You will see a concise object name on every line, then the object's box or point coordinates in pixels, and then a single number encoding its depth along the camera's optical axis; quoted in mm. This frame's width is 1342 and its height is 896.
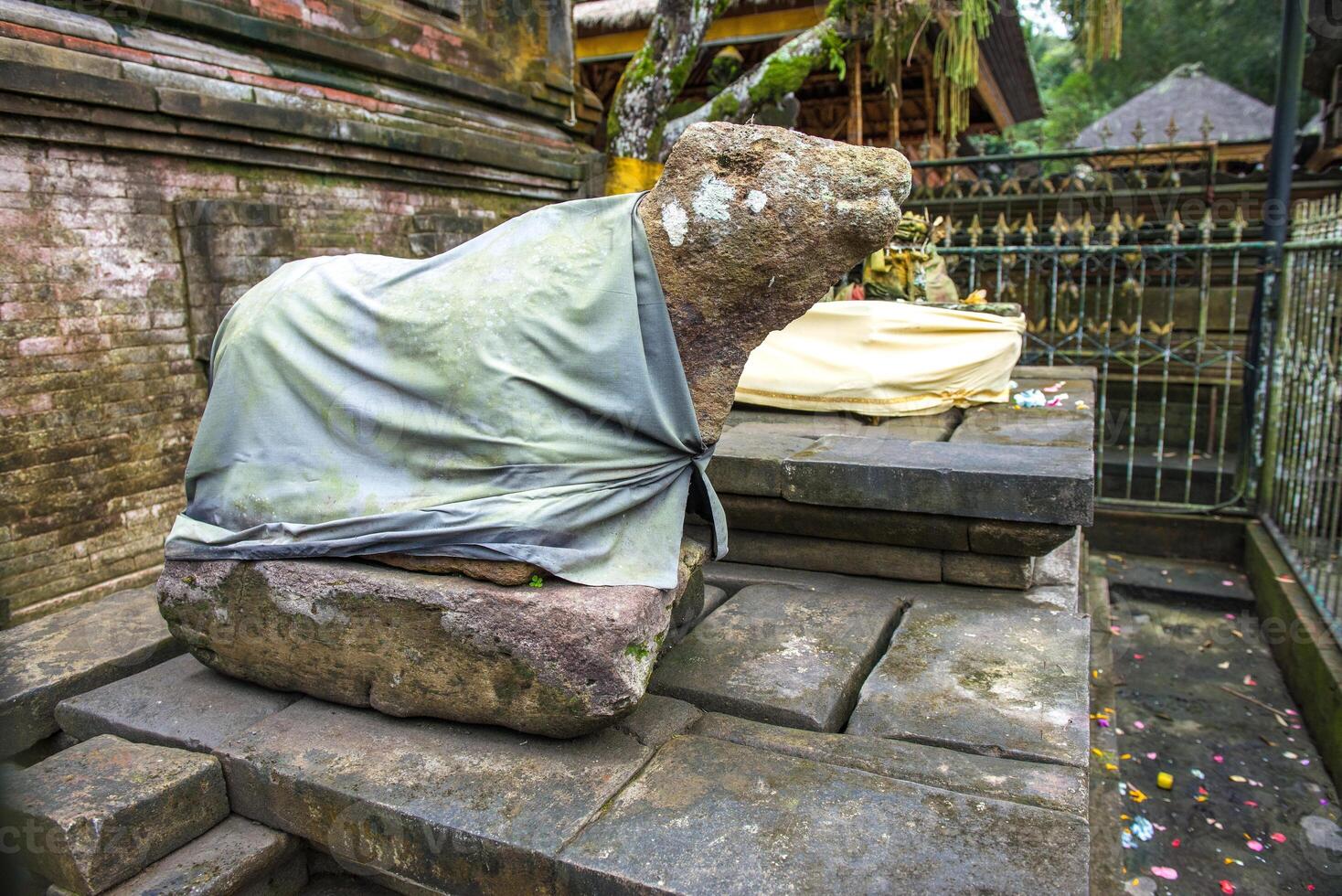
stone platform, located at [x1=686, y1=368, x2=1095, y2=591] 3078
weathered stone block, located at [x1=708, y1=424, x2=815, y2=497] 3430
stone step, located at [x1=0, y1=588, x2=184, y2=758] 2551
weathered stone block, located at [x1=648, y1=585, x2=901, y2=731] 2381
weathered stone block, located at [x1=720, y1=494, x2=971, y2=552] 3242
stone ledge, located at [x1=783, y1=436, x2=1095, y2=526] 3023
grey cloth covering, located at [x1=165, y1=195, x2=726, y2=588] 2199
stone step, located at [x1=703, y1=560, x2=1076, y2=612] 3178
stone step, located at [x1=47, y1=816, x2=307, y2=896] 1984
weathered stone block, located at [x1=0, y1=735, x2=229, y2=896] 1915
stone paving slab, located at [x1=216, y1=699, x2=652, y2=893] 1857
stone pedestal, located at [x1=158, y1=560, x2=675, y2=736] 2004
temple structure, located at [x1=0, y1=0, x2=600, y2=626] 3566
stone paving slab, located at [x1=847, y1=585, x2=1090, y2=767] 2225
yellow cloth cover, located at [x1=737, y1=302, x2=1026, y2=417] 4527
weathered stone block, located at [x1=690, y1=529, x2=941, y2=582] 3350
